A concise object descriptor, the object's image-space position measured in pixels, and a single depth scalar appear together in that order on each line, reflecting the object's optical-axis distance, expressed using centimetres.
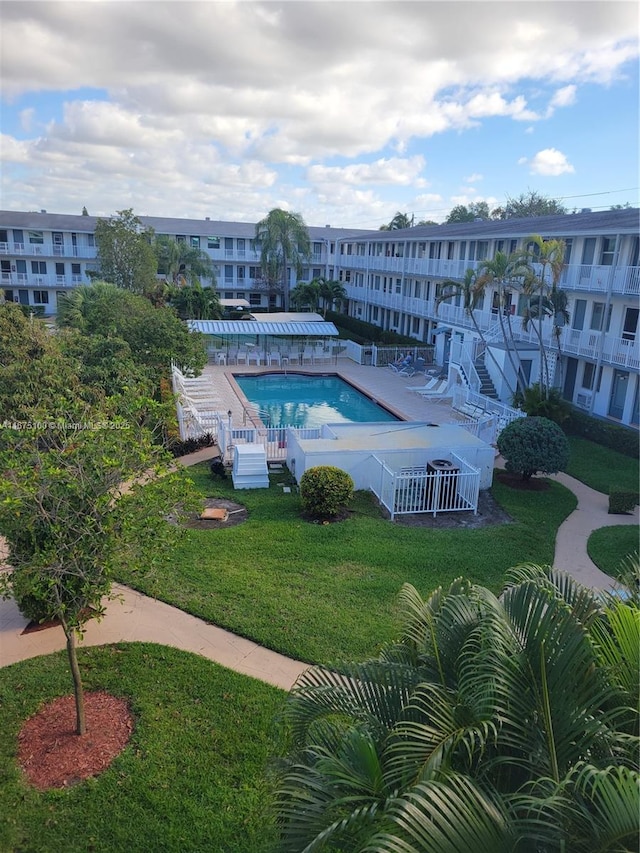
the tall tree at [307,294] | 4241
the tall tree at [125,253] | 3312
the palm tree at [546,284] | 1914
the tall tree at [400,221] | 7081
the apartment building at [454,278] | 2097
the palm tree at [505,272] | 2058
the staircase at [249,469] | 1503
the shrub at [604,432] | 1841
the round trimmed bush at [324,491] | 1297
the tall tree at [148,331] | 1973
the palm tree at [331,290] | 4359
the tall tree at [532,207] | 6225
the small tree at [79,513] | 597
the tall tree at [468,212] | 7100
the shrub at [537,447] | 1506
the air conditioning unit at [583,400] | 2280
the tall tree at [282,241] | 4369
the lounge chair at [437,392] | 2597
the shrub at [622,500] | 1413
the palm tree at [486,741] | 277
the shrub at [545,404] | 1956
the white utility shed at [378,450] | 1476
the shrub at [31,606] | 753
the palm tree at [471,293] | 2238
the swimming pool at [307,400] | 2444
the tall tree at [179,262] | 4131
